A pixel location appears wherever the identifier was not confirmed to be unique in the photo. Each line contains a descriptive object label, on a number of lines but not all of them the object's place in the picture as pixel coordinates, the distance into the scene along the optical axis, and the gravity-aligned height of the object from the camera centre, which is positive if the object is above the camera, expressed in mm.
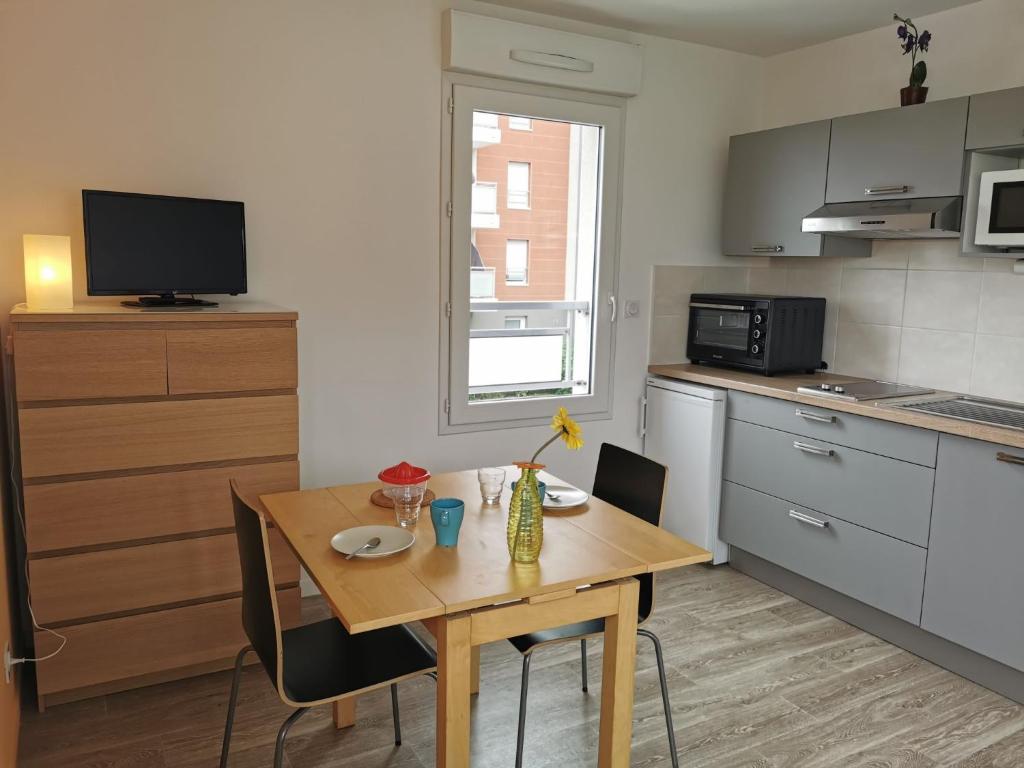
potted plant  3494 +918
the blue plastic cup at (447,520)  2090 -650
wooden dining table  1845 -737
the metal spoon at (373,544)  2059 -710
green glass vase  2016 -630
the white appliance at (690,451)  4000 -899
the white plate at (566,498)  2455 -703
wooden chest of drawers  2584 -709
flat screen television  2799 +55
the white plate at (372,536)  2039 -711
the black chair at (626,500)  2297 -759
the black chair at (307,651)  1914 -1031
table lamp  2617 -44
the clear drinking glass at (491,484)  2482 -657
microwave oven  3027 +280
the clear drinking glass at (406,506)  2285 -672
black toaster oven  3975 -277
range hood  3258 +261
